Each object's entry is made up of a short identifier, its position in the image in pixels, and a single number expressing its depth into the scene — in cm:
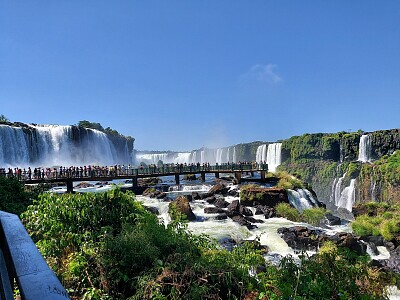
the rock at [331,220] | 2373
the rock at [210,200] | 2666
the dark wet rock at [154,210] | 2147
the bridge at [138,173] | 2986
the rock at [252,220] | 2073
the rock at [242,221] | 1917
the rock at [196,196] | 2841
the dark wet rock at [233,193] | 2968
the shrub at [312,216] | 2284
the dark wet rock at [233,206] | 2265
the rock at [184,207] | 2008
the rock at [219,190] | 3034
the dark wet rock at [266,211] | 2261
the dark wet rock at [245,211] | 2244
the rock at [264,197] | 2494
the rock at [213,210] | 2226
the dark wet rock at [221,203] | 2454
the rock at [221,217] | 2090
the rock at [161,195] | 2909
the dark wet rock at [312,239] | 1581
